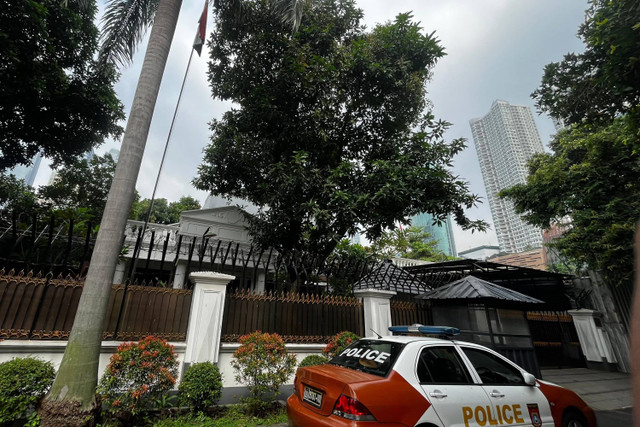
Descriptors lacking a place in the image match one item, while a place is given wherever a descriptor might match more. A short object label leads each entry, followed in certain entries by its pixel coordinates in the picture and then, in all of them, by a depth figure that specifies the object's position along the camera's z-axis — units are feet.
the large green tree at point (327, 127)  34.19
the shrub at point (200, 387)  16.94
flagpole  23.66
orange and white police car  11.01
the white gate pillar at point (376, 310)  26.71
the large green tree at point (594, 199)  36.99
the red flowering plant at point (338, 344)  22.45
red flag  25.44
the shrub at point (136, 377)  15.15
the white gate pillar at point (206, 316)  19.89
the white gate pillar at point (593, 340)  41.16
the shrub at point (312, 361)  20.77
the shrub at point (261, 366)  18.52
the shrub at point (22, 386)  13.26
